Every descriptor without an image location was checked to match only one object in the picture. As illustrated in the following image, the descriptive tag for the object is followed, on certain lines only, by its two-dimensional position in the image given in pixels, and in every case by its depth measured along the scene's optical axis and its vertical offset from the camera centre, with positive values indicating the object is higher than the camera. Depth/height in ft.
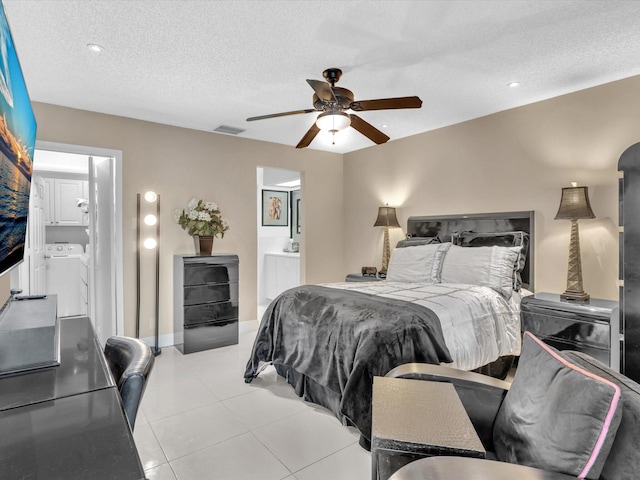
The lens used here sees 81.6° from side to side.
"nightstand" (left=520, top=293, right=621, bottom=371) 8.50 -2.18
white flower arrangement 13.57 +0.54
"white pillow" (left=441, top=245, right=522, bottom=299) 10.54 -0.95
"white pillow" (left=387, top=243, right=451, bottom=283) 11.75 -0.96
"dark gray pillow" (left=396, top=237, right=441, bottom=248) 13.56 -0.24
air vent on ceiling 14.01 +4.03
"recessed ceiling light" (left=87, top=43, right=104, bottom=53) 8.02 +4.07
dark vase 13.71 -0.38
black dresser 13.00 -2.45
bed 7.22 -1.90
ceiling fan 7.94 +2.93
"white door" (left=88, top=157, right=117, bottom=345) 12.76 -0.61
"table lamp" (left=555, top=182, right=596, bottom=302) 9.73 +0.31
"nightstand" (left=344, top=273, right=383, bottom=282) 14.55 -1.75
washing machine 17.21 -2.21
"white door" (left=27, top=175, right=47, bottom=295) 14.11 -0.36
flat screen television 3.69 +0.92
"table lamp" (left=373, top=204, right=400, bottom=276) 15.53 +0.49
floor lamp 13.07 -0.30
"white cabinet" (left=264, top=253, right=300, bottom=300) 19.39 -2.09
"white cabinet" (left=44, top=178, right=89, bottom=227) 19.08 +1.70
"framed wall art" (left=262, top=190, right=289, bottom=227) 22.95 +1.63
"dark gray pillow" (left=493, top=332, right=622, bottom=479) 2.96 -1.65
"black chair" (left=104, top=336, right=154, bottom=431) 3.39 -1.37
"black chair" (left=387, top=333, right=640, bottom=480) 2.95 -1.68
